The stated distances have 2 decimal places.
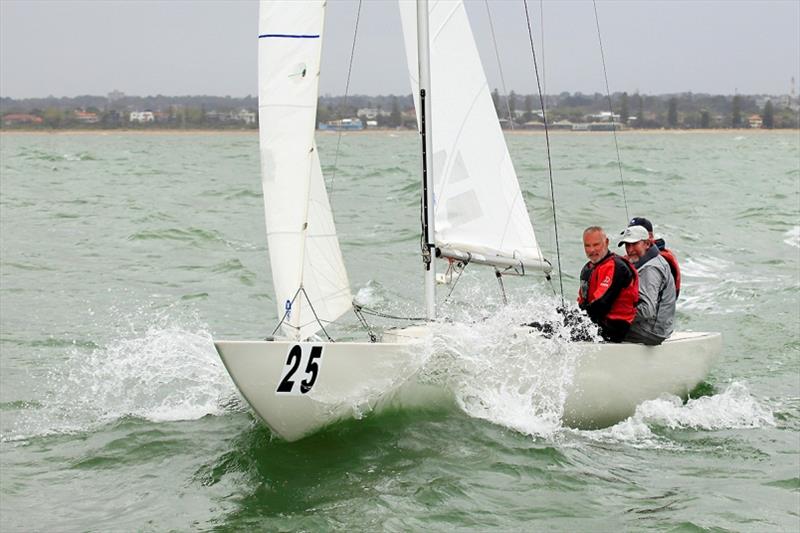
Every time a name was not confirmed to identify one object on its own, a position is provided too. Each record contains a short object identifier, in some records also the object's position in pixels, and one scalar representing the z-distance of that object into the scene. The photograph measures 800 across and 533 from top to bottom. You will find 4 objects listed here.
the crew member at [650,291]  14.34
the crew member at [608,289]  13.74
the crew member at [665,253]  15.10
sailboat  12.34
